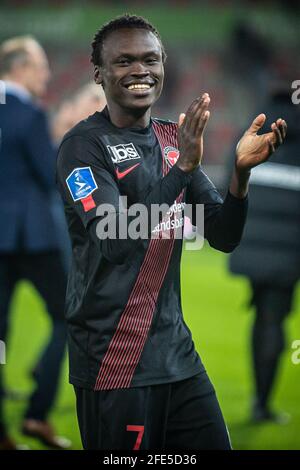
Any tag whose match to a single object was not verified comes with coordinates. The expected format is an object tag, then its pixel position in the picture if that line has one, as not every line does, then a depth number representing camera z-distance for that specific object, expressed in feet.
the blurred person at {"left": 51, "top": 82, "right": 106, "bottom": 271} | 31.04
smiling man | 16.96
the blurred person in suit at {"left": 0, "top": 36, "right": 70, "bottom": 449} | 30.30
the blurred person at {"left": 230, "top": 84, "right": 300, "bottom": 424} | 33.83
